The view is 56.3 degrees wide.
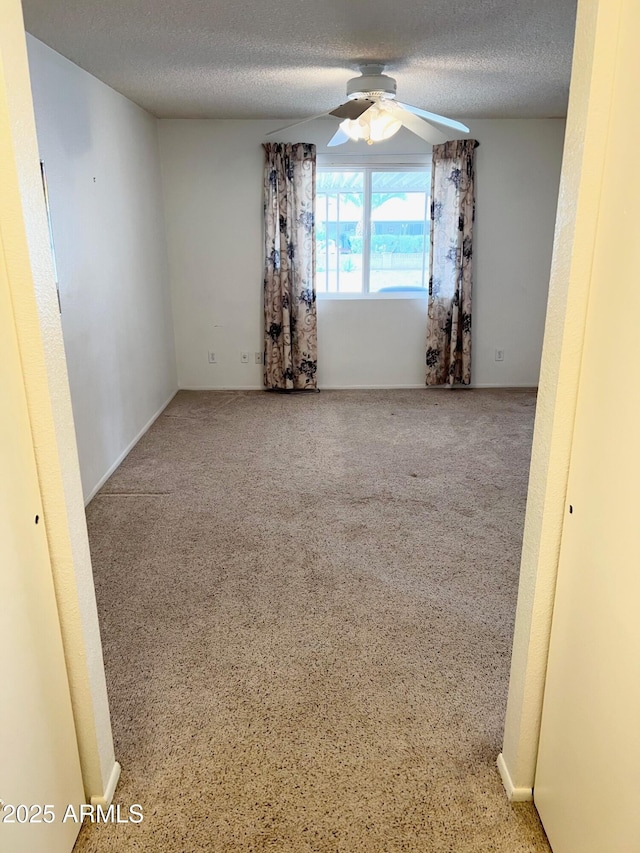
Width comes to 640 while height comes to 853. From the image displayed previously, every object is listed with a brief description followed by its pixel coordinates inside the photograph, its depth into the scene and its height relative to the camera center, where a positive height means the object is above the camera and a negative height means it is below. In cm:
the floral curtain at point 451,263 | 521 -11
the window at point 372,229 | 541 +19
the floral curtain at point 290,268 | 516 -15
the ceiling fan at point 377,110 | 327 +75
